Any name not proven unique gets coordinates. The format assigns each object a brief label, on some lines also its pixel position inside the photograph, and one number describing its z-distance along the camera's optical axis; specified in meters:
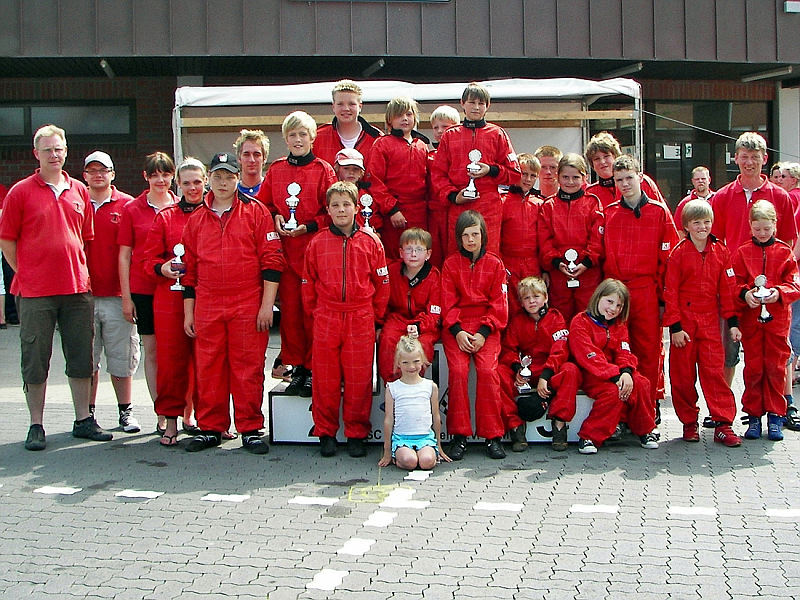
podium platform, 6.64
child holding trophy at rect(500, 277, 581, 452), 6.52
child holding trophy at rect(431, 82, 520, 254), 6.86
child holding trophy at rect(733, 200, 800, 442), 6.80
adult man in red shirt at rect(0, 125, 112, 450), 6.70
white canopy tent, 11.69
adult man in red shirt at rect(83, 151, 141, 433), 7.32
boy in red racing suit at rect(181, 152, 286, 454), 6.48
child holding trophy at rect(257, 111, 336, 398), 6.66
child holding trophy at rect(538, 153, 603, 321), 7.00
